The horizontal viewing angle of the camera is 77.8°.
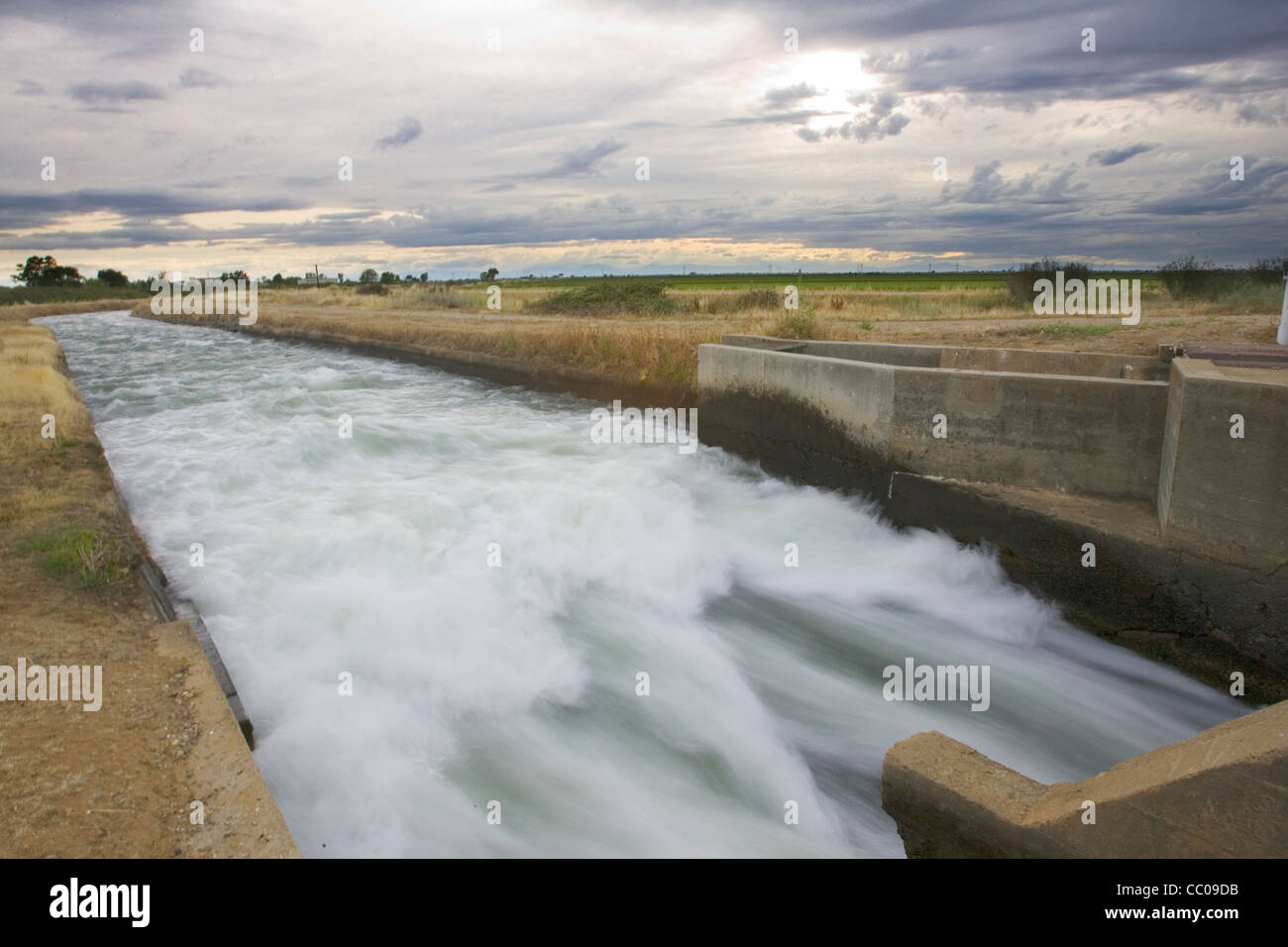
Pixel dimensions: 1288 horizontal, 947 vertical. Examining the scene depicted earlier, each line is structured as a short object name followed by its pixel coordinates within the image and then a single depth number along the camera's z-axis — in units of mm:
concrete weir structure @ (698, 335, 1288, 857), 3367
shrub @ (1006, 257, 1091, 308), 29844
